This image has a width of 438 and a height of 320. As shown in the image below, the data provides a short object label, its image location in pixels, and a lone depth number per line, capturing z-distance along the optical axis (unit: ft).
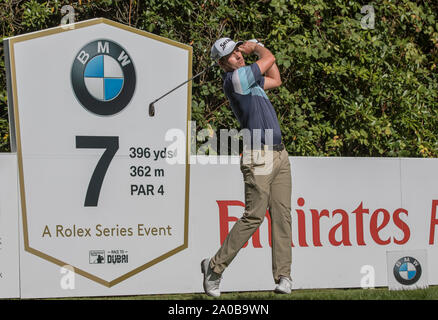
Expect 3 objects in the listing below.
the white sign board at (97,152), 39.55
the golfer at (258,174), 36.17
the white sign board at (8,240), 38.73
